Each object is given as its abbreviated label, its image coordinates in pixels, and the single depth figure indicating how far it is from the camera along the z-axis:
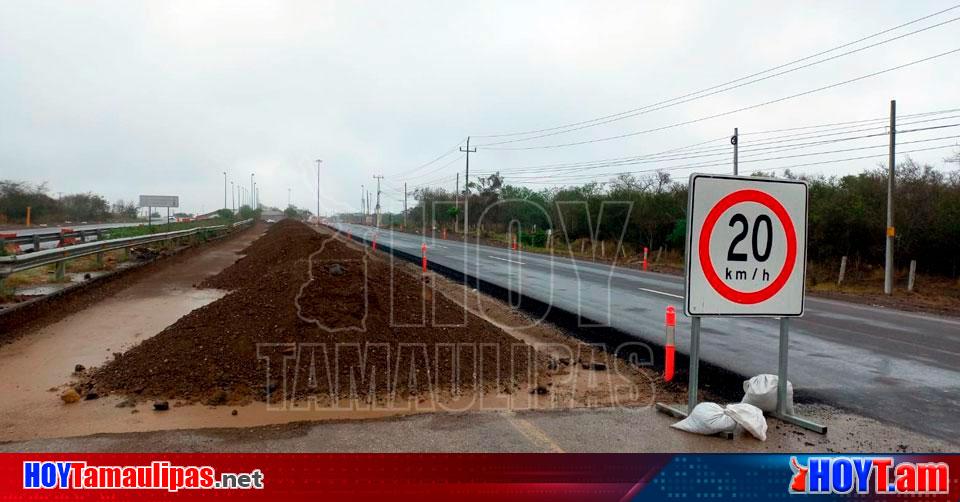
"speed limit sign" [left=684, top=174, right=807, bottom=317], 5.20
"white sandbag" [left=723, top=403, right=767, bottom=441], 4.87
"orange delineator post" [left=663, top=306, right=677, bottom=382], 7.11
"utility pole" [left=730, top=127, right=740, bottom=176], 28.91
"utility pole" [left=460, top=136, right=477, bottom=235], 55.75
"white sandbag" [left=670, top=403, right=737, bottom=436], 4.89
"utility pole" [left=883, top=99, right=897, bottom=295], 20.01
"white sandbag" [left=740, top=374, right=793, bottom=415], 5.54
